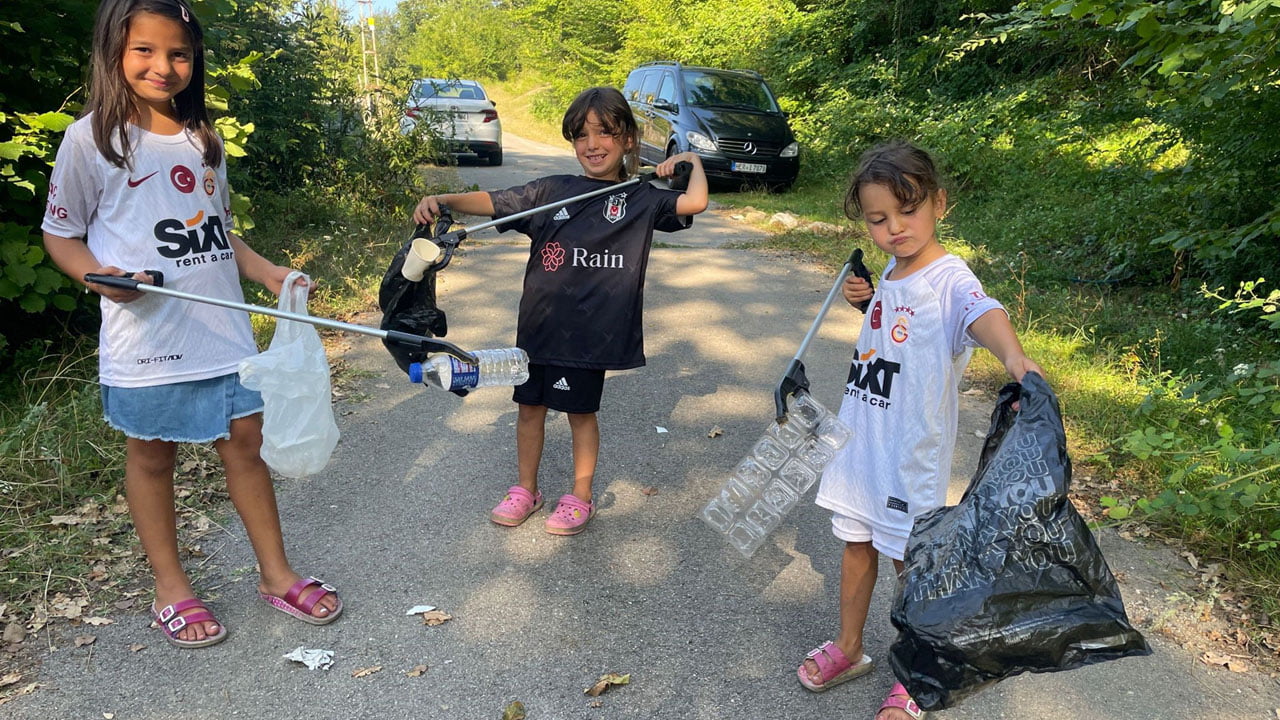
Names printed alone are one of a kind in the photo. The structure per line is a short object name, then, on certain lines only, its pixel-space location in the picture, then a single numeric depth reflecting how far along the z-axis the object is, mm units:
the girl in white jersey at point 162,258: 2494
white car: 10375
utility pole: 10062
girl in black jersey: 3342
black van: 13117
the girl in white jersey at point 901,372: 2463
